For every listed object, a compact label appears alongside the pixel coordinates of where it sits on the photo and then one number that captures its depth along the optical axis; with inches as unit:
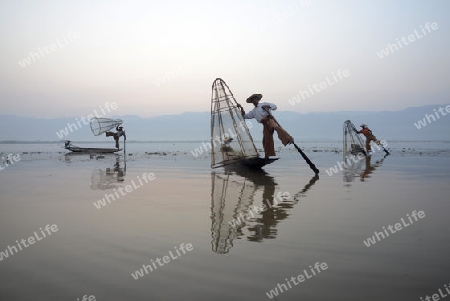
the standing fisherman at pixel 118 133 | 1417.0
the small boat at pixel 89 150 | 1475.1
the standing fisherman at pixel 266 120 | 626.6
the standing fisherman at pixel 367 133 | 1238.3
